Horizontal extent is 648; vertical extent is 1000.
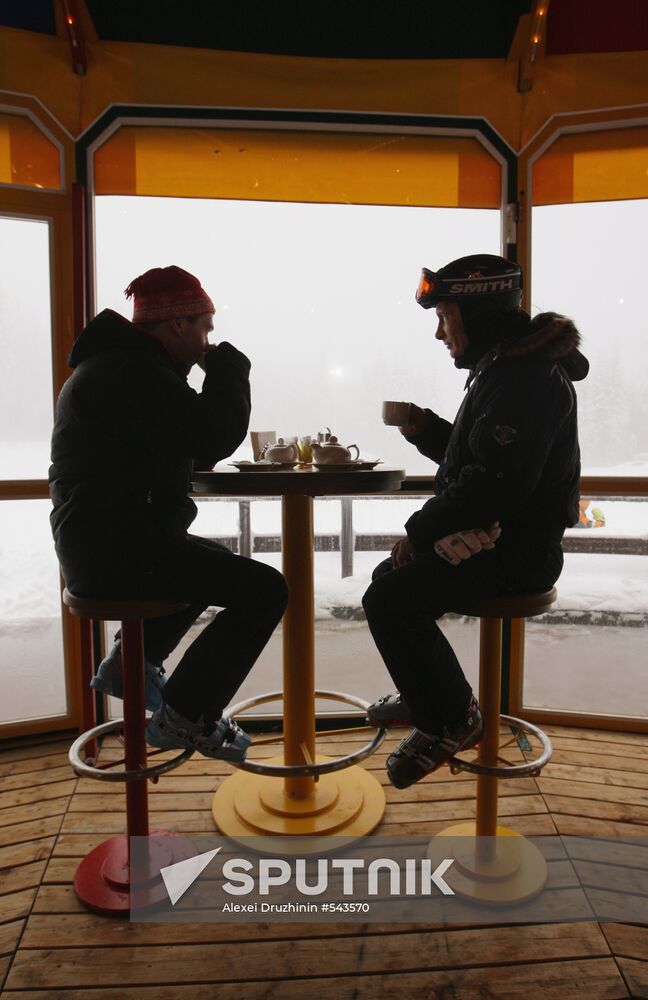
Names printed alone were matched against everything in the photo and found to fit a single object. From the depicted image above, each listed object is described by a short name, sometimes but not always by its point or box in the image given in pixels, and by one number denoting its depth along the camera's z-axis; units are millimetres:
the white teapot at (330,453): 1985
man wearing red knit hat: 1634
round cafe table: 2113
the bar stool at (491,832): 1784
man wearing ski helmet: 1622
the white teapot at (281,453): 2010
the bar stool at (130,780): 1659
